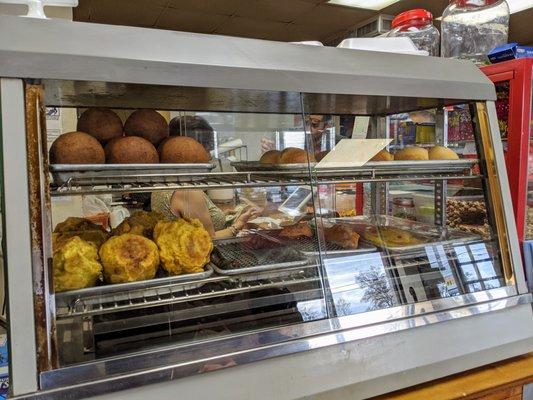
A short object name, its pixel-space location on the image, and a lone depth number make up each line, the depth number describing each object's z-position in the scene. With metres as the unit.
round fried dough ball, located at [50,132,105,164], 1.07
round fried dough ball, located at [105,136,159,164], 1.12
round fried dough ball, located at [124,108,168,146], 1.26
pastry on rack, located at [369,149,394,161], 1.43
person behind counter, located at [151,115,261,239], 1.43
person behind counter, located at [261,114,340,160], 1.41
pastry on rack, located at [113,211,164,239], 1.25
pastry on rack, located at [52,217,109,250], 1.16
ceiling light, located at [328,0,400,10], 4.32
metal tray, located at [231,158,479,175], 1.33
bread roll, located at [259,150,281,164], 1.45
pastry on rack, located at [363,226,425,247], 1.50
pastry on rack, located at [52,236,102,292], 1.02
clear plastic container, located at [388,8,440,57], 1.92
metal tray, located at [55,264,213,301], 1.01
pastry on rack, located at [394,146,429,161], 1.51
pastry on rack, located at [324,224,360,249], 1.45
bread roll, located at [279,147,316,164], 1.36
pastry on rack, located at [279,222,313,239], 1.51
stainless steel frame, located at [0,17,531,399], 0.85
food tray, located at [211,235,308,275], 1.20
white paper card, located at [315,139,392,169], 1.35
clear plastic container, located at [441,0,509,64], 2.14
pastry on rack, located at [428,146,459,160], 1.53
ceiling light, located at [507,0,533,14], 4.27
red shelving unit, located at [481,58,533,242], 1.55
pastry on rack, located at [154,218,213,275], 1.15
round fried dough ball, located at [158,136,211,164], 1.21
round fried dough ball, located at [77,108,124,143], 1.21
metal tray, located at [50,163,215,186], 1.01
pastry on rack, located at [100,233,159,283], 1.08
